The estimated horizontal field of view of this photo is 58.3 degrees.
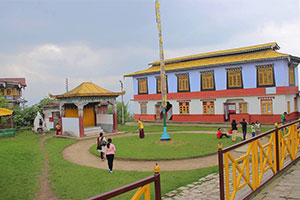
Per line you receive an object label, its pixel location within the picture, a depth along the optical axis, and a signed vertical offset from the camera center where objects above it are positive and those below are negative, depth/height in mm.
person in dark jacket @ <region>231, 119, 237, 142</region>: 16009 -1405
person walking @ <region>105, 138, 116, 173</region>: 10609 -1674
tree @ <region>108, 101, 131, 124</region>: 42169 -424
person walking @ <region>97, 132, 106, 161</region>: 12573 -1737
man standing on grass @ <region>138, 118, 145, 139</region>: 18769 -1584
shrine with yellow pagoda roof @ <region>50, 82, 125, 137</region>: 21672 -28
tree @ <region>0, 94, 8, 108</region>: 26891 +986
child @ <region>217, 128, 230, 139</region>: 17180 -1761
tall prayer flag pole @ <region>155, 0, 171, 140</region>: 16797 +3197
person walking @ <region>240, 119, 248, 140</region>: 16078 -1250
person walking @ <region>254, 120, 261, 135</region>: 16250 -1399
